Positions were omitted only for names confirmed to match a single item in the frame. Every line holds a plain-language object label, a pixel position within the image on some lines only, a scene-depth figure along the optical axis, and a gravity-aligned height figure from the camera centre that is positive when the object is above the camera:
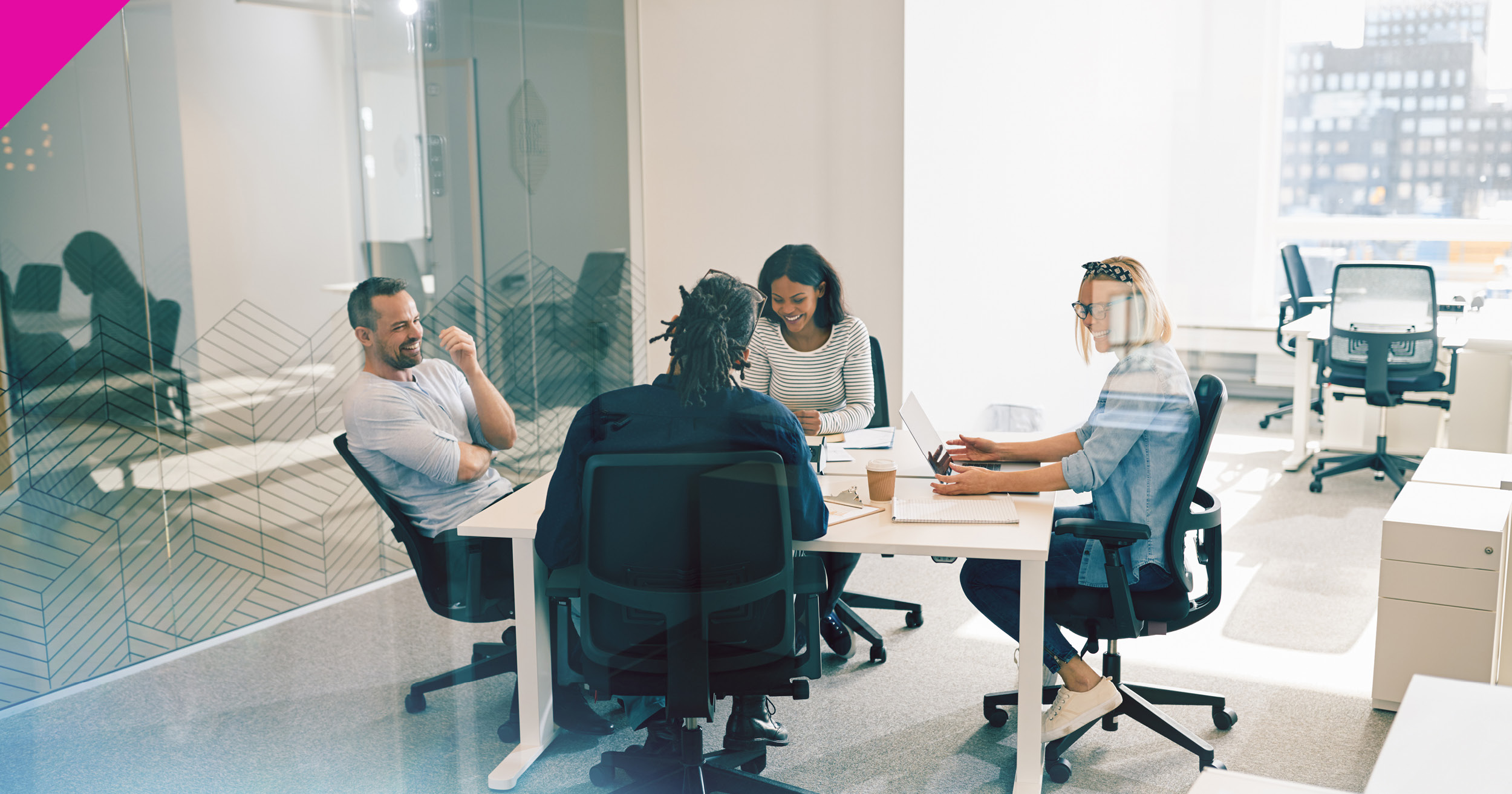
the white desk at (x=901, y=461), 2.55 -0.54
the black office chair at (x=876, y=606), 2.89 -1.03
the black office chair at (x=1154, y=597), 2.13 -0.73
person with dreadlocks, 1.92 -0.32
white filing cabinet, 2.19 -0.71
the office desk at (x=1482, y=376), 2.77 -0.39
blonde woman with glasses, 2.20 -0.47
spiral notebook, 2.14 -0.54
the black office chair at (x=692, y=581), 1.88 -0.61
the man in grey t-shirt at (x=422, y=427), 2.46 -0.43
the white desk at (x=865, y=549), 2.03 -0.58
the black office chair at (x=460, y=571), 2.44 -0.74
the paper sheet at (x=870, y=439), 2.80 -0.52
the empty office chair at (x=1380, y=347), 4.06 -0.46
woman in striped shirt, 3.11 -0.30
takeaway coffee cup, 2.28 -0.51
